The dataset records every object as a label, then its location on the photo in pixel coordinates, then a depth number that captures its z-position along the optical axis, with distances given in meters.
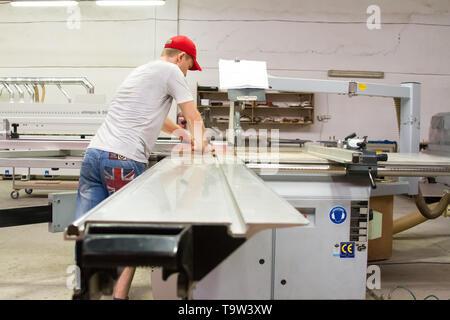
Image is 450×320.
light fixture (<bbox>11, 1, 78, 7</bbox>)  5.83
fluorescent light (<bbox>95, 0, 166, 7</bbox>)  5.75
